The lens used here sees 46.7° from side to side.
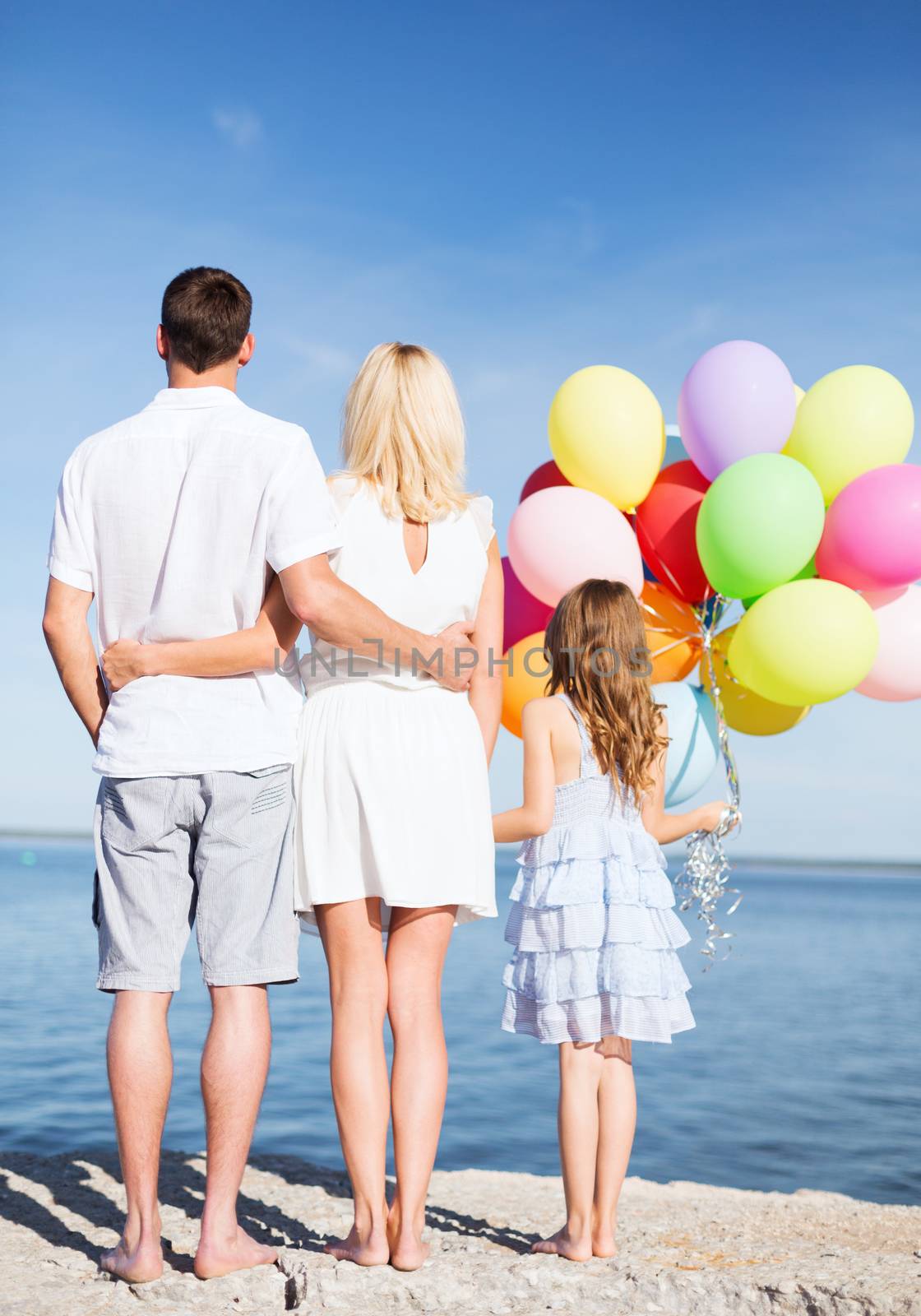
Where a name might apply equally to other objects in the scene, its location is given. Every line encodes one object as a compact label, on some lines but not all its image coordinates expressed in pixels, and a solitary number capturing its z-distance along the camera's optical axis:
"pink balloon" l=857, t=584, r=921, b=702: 3.86
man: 1.98
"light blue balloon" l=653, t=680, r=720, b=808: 3.78
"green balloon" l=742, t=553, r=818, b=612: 3.97
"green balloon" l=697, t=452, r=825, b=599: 3.57
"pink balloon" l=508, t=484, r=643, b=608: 3.78
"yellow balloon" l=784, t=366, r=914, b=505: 3.89
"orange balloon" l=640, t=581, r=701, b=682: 4.09
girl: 2.47
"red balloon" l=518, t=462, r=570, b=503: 4.38
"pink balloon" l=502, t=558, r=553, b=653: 4.20
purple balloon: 3.87
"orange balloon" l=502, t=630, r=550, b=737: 3.89
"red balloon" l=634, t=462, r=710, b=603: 4.03
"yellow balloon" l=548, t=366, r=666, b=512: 3.94
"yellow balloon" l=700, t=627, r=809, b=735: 4.01
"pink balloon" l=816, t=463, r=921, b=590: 3.57
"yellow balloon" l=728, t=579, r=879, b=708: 3.52
